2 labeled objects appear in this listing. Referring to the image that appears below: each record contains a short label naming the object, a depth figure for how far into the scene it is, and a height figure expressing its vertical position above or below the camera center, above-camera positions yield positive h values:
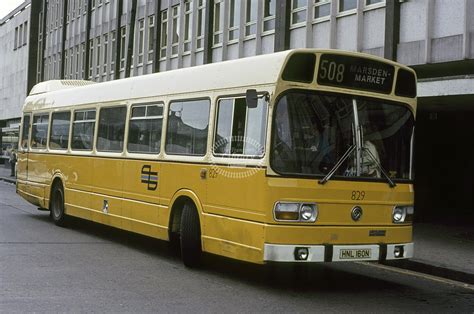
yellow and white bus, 8.29 +0.08
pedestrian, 41.62 -0.49
